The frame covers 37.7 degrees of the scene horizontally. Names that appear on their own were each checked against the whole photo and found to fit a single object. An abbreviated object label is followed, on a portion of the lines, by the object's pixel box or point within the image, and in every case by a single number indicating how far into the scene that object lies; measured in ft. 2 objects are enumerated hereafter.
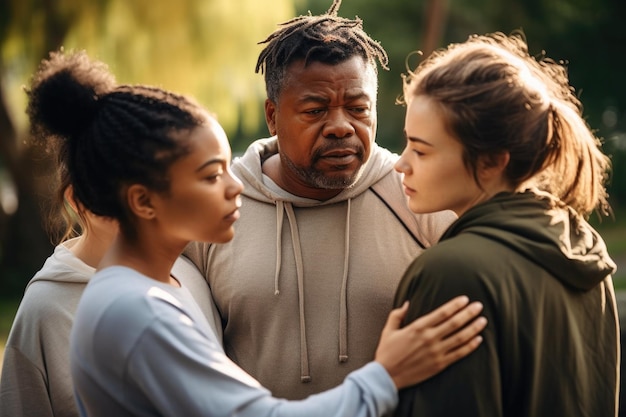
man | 9.79
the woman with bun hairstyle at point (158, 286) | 6.83
